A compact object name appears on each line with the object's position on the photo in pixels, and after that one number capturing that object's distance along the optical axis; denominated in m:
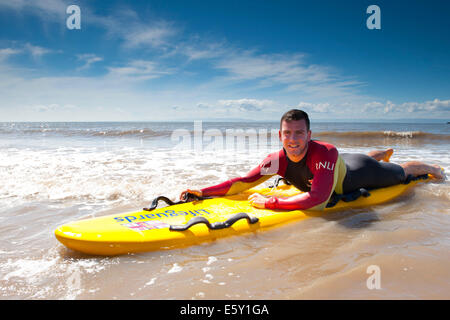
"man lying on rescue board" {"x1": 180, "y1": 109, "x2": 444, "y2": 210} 3.00
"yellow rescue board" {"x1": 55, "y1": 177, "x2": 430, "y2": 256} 2.39
